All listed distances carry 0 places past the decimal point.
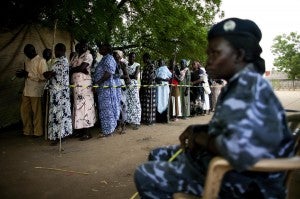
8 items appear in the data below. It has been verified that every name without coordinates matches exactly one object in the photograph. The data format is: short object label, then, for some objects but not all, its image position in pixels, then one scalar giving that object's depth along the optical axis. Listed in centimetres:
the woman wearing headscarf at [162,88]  966
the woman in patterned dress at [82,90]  659
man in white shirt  691
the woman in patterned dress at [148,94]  918
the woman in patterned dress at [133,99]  848
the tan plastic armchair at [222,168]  155
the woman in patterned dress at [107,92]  685
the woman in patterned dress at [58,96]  627
